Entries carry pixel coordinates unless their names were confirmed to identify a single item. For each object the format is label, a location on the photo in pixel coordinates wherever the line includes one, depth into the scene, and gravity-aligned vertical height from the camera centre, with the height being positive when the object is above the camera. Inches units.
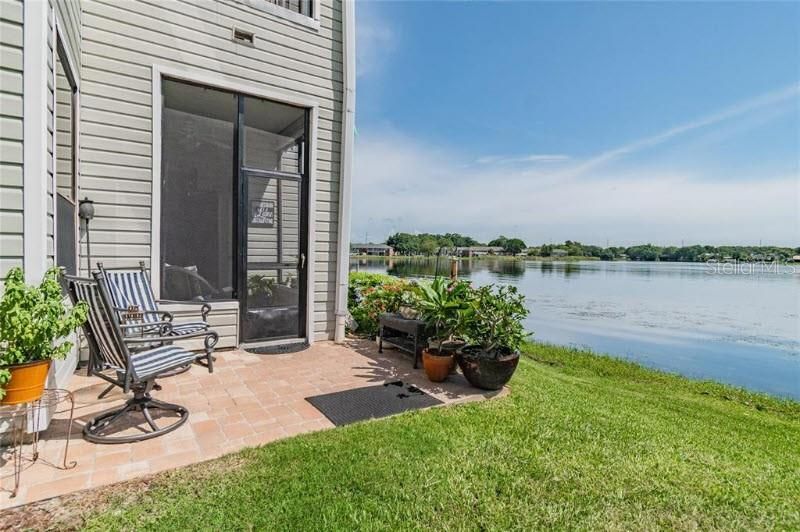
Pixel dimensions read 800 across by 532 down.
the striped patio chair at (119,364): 93.8 -31.4
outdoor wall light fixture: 145.2 +11.1
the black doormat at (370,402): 116.9 -50.3
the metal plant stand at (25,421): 82.4 -42.1
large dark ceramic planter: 137.2 -42.2
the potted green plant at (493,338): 138.6 -32.2
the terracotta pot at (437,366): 148.0 -44.4
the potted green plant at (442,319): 149.1 -27.8
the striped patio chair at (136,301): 143.7 -23.1
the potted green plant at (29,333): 76.6 -19.4
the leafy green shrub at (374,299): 213.2 -30.1
